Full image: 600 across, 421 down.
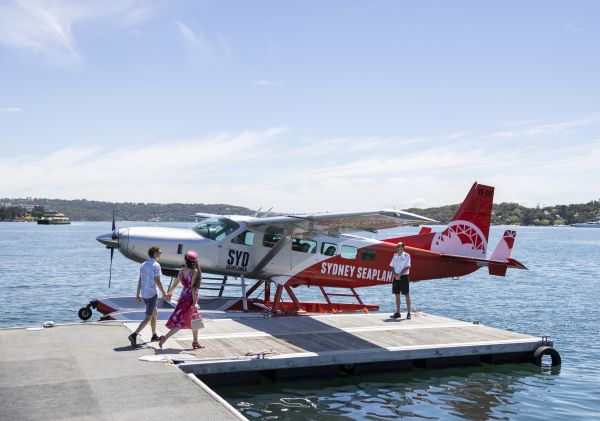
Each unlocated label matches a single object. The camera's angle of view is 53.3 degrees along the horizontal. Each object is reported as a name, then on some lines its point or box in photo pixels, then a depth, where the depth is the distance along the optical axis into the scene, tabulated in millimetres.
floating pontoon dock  7191
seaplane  13922
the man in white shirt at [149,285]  9969
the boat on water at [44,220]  194500
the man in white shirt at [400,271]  14195
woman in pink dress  9930
